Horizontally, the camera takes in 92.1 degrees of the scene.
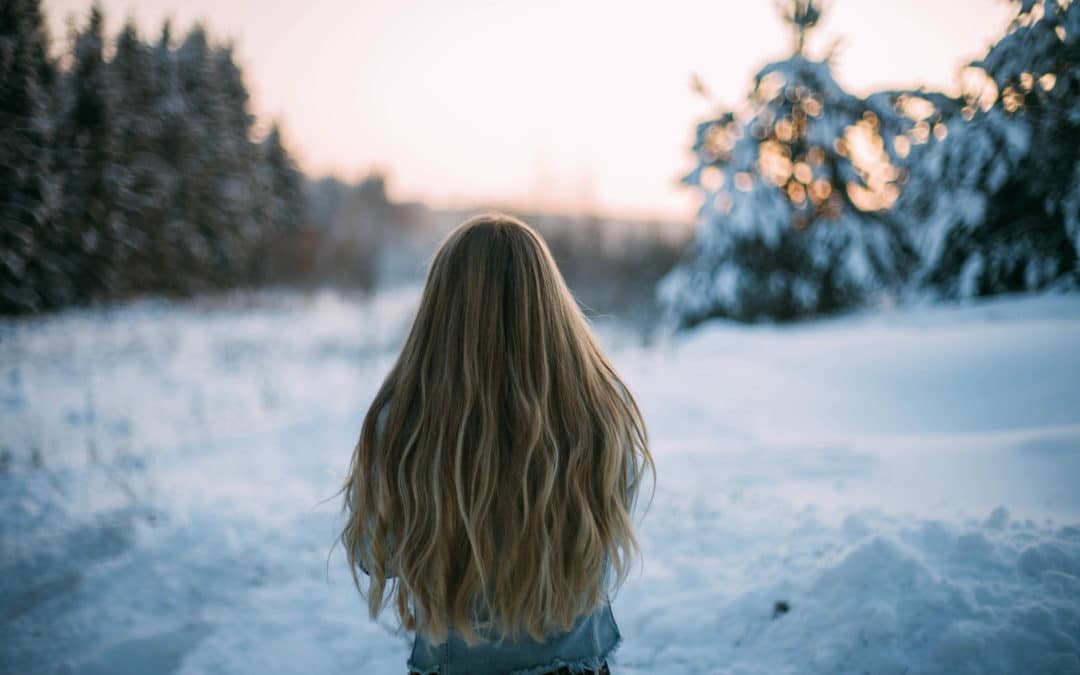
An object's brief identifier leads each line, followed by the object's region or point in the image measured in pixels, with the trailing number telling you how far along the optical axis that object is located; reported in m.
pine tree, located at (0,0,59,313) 4.90
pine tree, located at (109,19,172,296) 14.74
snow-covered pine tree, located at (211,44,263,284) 20.28
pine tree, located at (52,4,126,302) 10.54
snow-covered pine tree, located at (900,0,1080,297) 4.57
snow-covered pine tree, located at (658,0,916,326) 9.47
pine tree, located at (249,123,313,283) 23.78
